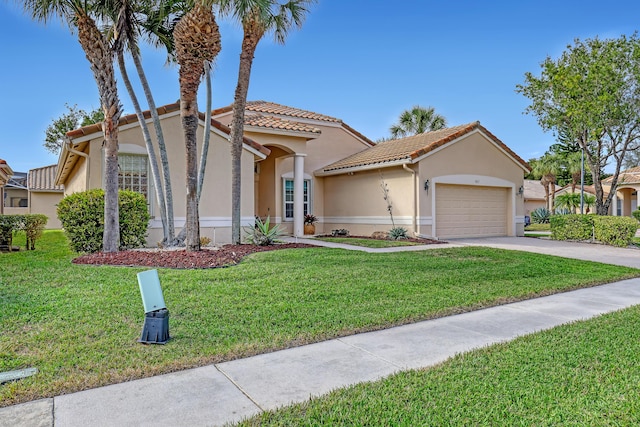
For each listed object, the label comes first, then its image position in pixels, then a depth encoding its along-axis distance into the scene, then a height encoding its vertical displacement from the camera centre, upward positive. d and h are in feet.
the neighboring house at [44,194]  100.27 +5.44
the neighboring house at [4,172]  48.40 +5.53
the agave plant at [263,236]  40.81 -2.03
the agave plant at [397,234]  51.26 -2.34
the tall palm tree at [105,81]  33.96 +11.11
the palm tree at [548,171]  129.90 +13.11
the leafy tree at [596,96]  54.95 +15.73
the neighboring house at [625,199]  119.65 +4.14
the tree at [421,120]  104.78 +23.23
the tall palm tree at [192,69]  33.04 +11.68
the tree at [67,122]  107.55 +24.13
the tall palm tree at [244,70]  39.60 +13.93
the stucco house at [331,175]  44.93 +5.25
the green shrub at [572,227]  54.85 -1.77
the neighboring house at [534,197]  142.92 +5.53
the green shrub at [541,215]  107.24 -0.34
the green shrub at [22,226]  39.52 -0.85
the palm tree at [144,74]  39.86 +13.71
